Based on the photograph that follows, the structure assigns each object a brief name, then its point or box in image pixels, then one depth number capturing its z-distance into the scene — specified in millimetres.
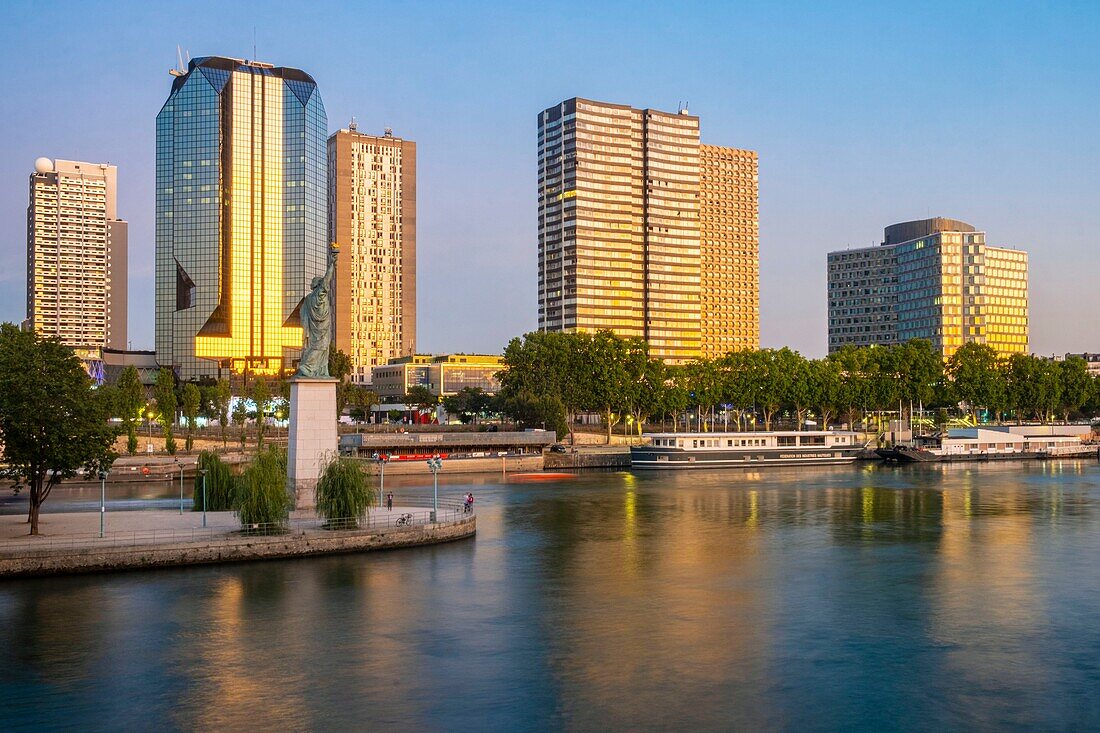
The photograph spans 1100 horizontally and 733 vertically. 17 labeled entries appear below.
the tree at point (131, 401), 125138
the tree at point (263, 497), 52188
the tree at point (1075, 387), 193875
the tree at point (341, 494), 55281
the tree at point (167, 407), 124500
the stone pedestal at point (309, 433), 58062
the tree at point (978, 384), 184000
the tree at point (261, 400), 142875
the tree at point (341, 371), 171000
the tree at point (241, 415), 154188
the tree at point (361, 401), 179875
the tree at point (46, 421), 52750
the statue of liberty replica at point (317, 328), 58375
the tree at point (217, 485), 63594
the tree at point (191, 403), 147350
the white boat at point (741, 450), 125312
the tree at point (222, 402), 158500
